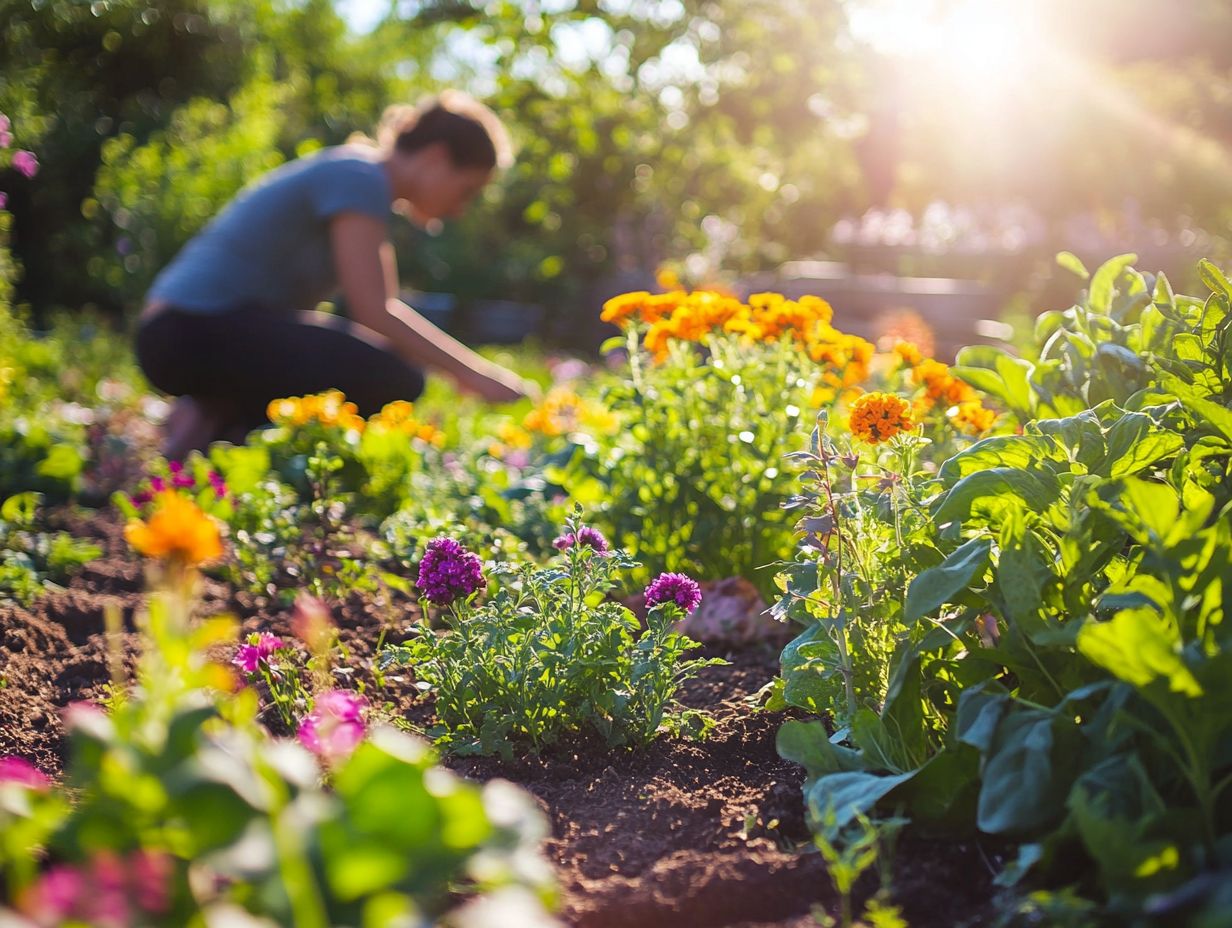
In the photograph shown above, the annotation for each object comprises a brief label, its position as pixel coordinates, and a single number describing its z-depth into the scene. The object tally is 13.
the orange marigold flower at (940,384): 2.50
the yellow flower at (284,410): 3.73
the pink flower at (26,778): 1.00
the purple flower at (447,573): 1.87
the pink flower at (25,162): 3.31
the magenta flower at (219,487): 2.95
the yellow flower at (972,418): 2.30
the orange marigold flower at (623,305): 2.68
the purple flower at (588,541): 2.01
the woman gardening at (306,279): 4.59
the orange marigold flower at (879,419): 1.71
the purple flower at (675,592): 1.90
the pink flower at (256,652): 1.96
